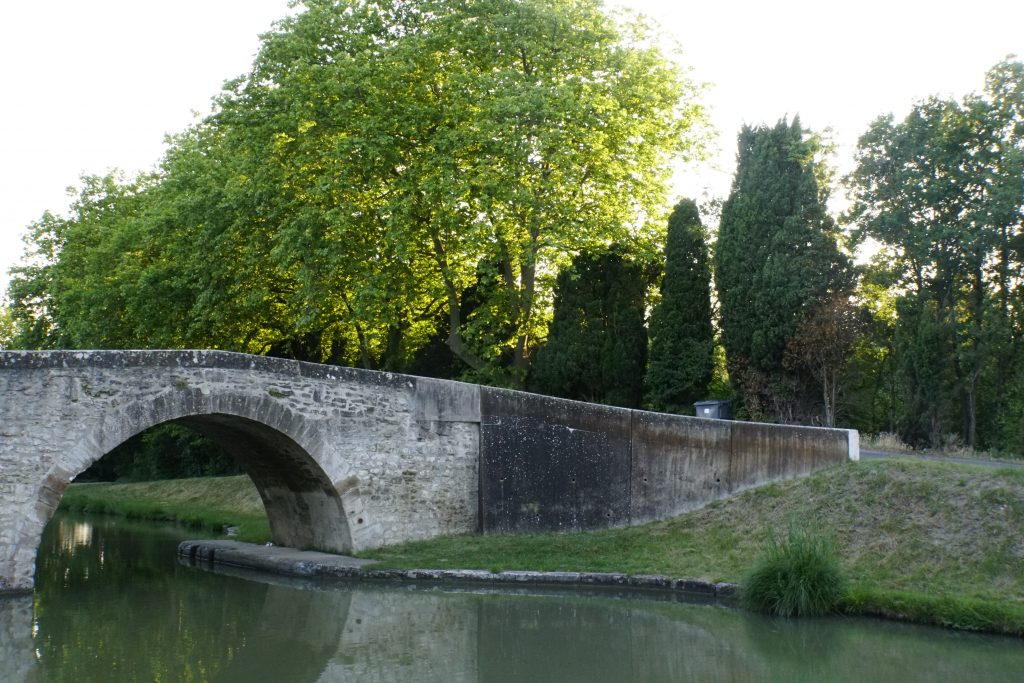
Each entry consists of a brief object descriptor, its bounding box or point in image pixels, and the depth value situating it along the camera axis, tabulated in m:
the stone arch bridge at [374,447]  12.44
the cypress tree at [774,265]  20.84
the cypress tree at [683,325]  21.58
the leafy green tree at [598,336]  22.42
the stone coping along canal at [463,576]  13.37
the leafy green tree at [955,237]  22.06
